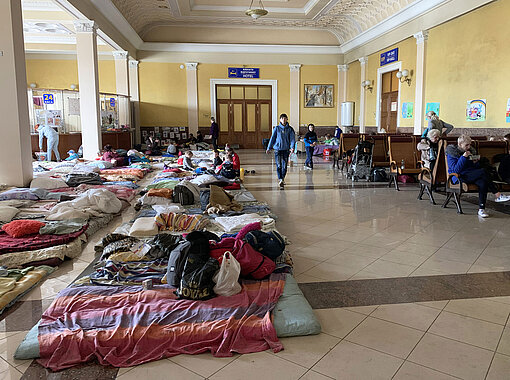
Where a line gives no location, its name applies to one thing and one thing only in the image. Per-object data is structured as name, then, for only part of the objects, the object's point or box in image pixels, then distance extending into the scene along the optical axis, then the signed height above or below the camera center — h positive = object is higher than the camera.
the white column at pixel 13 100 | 7.62 +0.67
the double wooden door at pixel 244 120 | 21.27 +0.73
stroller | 10.47 -0.66
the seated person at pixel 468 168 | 6.51 -0.56
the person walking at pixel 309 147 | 12.91 -0.39
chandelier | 13.85 +3.99
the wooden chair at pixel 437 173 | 7.50 -0.73
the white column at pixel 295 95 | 20.98 +1.95
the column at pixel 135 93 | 19.75 +1.99
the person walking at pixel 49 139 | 12.31 -0.09
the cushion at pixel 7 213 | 5.74 -1.06
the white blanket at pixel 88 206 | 5.88 -1.04
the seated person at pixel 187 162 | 10.98 -0.71
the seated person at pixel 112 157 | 12.14 -0.62
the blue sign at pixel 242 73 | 20.67 +3.01
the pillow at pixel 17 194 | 6.99 -0.97
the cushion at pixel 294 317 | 2.96 -1.31
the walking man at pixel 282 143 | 9.60 -0.20
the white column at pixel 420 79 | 12.98 +1.68
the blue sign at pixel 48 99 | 13.44 +1.17
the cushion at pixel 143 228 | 5.11 -1.13
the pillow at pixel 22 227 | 5.05 -1.10
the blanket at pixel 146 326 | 2.71 -1.32
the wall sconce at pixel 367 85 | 17.66 +2.05
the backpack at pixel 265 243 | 3.92 -1.01
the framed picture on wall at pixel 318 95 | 21.33 +1.96
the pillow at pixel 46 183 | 7.98 -0.89
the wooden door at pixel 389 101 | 15.52 +1.20
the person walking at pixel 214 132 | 19.47 +0.13
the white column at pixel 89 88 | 12.09 +1.41
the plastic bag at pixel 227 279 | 3.35 -1.14
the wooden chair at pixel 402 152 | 9.27 -0.41
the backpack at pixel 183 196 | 6.95 -1.00
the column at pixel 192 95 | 20.28 +1.92
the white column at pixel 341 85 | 21.12 +2.42
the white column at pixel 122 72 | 17.47 +2.65
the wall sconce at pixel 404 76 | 14.08 +1.92
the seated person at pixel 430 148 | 7.84 -0.28
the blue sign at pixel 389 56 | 15.05 +2.81
